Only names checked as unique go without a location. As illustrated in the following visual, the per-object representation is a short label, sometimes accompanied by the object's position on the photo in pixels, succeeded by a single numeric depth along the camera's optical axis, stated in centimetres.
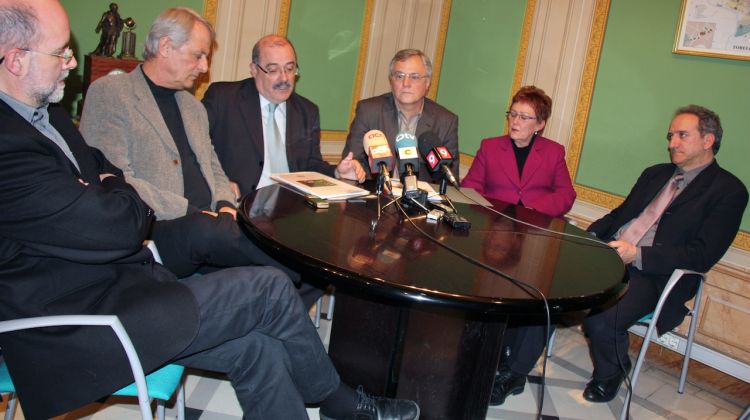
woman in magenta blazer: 351
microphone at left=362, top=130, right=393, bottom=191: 254
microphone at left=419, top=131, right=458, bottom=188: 257
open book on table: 262
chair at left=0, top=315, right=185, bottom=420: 152
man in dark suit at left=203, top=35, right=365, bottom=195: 330
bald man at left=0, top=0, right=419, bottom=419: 161
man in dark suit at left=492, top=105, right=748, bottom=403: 297
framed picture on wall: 338
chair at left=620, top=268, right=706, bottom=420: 279
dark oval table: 180
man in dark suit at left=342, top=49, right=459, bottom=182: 355
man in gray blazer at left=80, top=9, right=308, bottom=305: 249
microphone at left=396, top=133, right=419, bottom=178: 253
